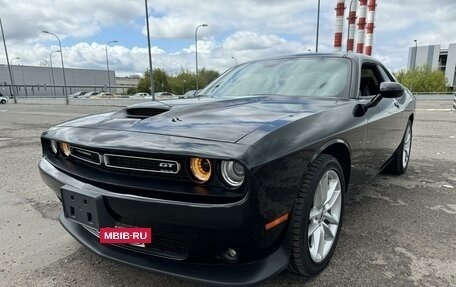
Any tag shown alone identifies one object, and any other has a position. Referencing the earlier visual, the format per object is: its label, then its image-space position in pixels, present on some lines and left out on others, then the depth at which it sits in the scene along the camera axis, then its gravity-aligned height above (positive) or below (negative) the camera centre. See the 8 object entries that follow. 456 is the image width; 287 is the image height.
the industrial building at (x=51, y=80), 79.94 -2.15
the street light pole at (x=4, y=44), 34.91 +2.77
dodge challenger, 1.65 -0.57
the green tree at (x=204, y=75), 72.56 -1.12
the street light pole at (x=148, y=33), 19.87 +2.06
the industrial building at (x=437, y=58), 70.44 +1.86
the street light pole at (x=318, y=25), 24.75 +2.94
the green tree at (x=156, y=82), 74.06 -2.35
